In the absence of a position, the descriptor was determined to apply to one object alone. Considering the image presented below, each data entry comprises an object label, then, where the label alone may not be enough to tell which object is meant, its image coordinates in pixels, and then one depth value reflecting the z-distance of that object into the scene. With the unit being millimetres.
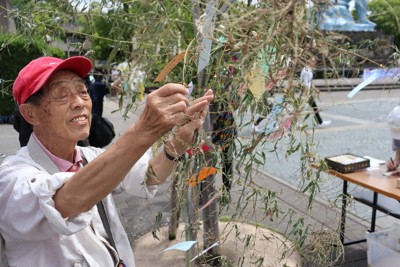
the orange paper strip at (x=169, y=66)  1278
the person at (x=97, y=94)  4203
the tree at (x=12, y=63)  10938
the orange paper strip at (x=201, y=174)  1388
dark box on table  3521
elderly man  1168
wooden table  3010
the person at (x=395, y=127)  3707
